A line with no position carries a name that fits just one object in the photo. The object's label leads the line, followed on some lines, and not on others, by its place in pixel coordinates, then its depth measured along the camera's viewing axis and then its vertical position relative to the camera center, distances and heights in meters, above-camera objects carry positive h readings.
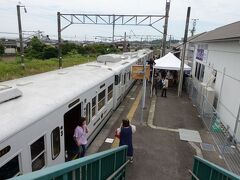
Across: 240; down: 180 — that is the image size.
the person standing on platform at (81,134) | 4.81 -2.19
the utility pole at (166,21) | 15.65 +2.73
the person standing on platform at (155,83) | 12.49 -2.05
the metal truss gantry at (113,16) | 15.60 +3.05
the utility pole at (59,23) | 14.75 +2.08
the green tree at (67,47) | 37.51 +0.59
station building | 7.08 -0.94
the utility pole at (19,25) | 14.58 +1.88
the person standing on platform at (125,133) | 5.14 -2.29
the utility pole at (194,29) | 45.63 +6.34
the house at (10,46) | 37.86 +0.46
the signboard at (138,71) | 7.77 -0.81
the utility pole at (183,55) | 11.36 -0.08
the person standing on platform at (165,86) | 11.81 -2.10
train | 2.81 -1.29
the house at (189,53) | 17.24 +0.04
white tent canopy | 12.68 -0.69
